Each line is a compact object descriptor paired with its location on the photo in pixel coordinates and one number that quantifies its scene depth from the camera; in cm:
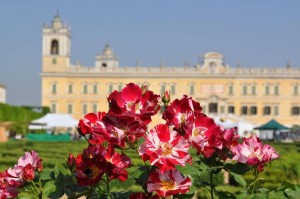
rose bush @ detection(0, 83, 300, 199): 198
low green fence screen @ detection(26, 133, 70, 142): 2813
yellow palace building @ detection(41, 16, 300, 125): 5481
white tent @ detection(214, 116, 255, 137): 3048
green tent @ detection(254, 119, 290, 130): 3176
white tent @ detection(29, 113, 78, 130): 2884
